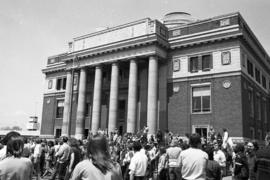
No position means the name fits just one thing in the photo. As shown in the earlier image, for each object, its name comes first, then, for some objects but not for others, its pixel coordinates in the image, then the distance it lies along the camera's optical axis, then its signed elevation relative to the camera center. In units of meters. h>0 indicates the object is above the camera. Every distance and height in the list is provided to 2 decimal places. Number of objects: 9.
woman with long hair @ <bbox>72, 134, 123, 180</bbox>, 3.16 -0.42
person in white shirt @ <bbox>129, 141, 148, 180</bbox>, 8.12 -1.07
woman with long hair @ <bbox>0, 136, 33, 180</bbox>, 4.05 -0.55
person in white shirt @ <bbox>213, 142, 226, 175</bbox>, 12.78 -1.21
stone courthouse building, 28.20 +5.54
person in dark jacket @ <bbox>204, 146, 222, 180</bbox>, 6.21 -0.87
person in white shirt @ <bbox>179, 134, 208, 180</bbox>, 5.80 -0.64
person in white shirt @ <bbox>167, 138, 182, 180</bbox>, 9.97 -1.10
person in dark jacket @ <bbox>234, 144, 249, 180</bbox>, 7.11 -0.89
